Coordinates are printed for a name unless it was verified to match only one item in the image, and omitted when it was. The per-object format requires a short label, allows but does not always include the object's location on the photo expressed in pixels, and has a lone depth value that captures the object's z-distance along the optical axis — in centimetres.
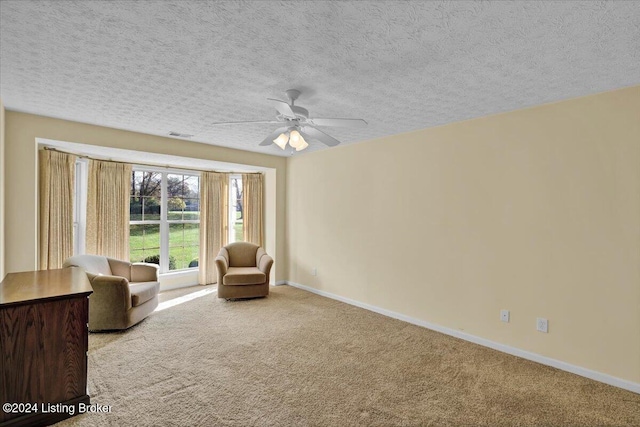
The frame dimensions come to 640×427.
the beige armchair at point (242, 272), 486
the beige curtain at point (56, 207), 394
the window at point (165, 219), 541
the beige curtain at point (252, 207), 618
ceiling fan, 256
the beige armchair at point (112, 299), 359
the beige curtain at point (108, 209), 471
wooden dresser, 203
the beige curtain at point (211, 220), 589
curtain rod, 406
